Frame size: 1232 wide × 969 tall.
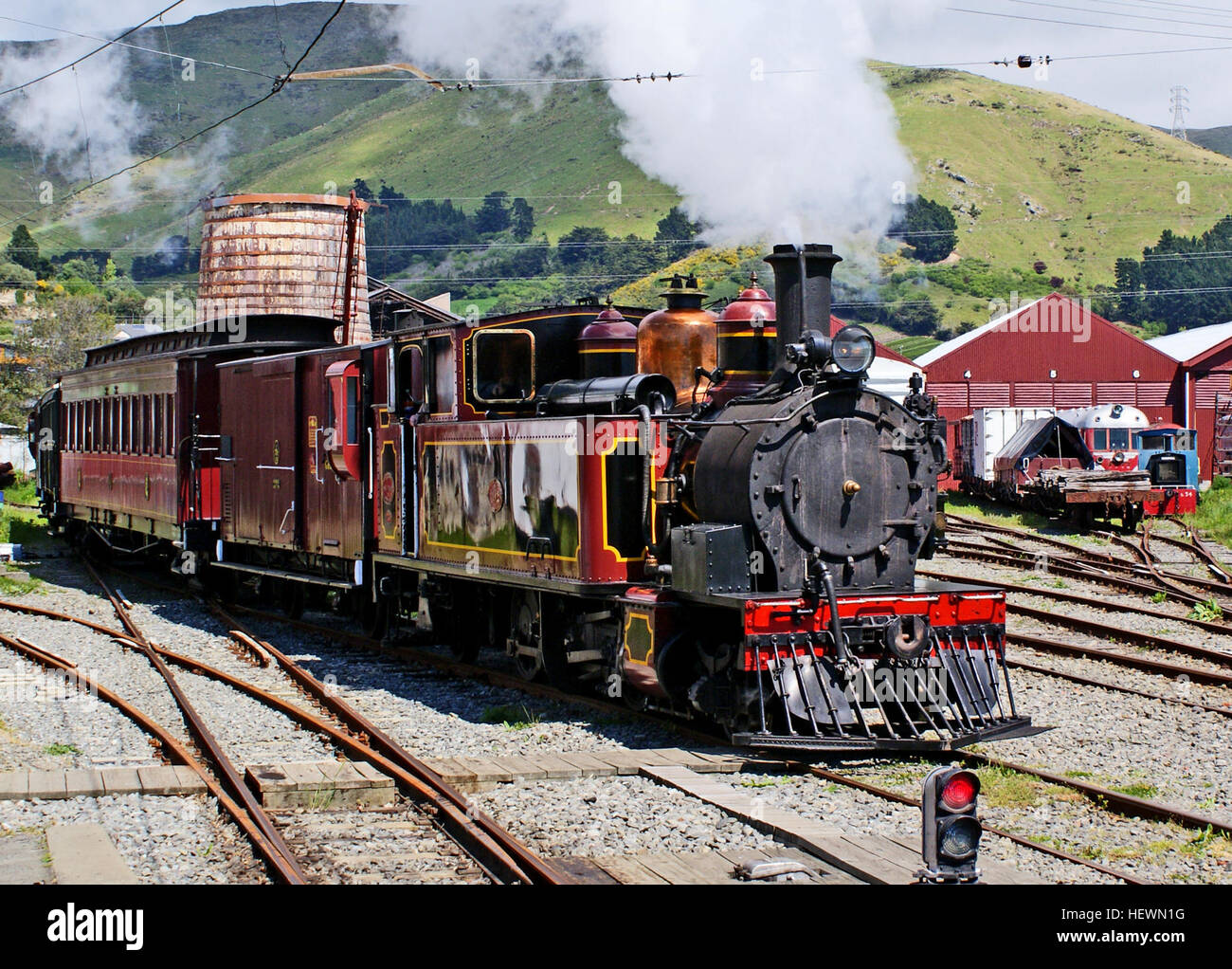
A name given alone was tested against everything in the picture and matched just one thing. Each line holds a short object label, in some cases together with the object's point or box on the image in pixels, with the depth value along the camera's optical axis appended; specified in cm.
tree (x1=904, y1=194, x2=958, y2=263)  10988
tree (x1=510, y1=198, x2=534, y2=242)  14212
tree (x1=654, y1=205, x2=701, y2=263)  10146
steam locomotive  909
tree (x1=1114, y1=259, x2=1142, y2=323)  10275
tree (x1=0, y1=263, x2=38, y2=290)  10025
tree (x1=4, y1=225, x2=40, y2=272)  11500
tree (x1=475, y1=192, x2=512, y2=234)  14725
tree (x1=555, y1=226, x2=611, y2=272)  11794
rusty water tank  3650
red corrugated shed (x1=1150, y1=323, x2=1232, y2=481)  4459
